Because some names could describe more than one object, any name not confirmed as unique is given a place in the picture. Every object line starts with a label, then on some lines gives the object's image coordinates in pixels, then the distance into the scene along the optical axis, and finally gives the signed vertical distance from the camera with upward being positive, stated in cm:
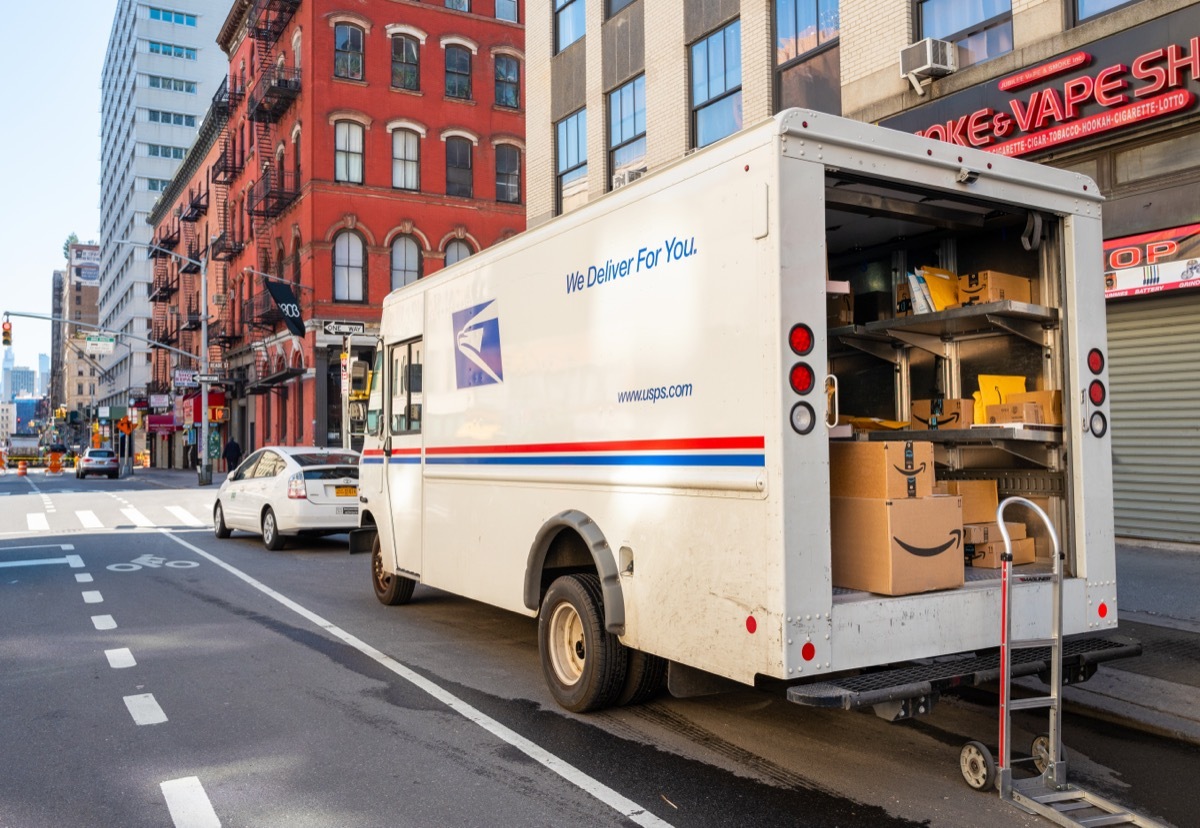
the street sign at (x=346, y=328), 2438 +349
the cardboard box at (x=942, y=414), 616 +19
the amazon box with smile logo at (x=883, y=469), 493 -12
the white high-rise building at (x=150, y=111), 8925 +3164
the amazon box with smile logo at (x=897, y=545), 486 -49
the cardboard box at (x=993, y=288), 568 +90
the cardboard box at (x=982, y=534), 578 -52
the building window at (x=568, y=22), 2017 +875
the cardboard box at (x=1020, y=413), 560 +17
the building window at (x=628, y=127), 1802 +592
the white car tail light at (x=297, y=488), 1448 -50
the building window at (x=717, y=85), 1585 +585
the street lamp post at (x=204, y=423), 3675 +117
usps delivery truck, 459 +24
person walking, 3926 +3
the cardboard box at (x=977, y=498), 588 -32
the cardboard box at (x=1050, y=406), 566 +21
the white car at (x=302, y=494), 1448 -59
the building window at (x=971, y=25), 1220 +525
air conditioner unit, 1248 +483
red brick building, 3647 +1116
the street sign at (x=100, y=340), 4047 +478
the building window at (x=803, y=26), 1436 +614
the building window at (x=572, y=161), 1986 +583
